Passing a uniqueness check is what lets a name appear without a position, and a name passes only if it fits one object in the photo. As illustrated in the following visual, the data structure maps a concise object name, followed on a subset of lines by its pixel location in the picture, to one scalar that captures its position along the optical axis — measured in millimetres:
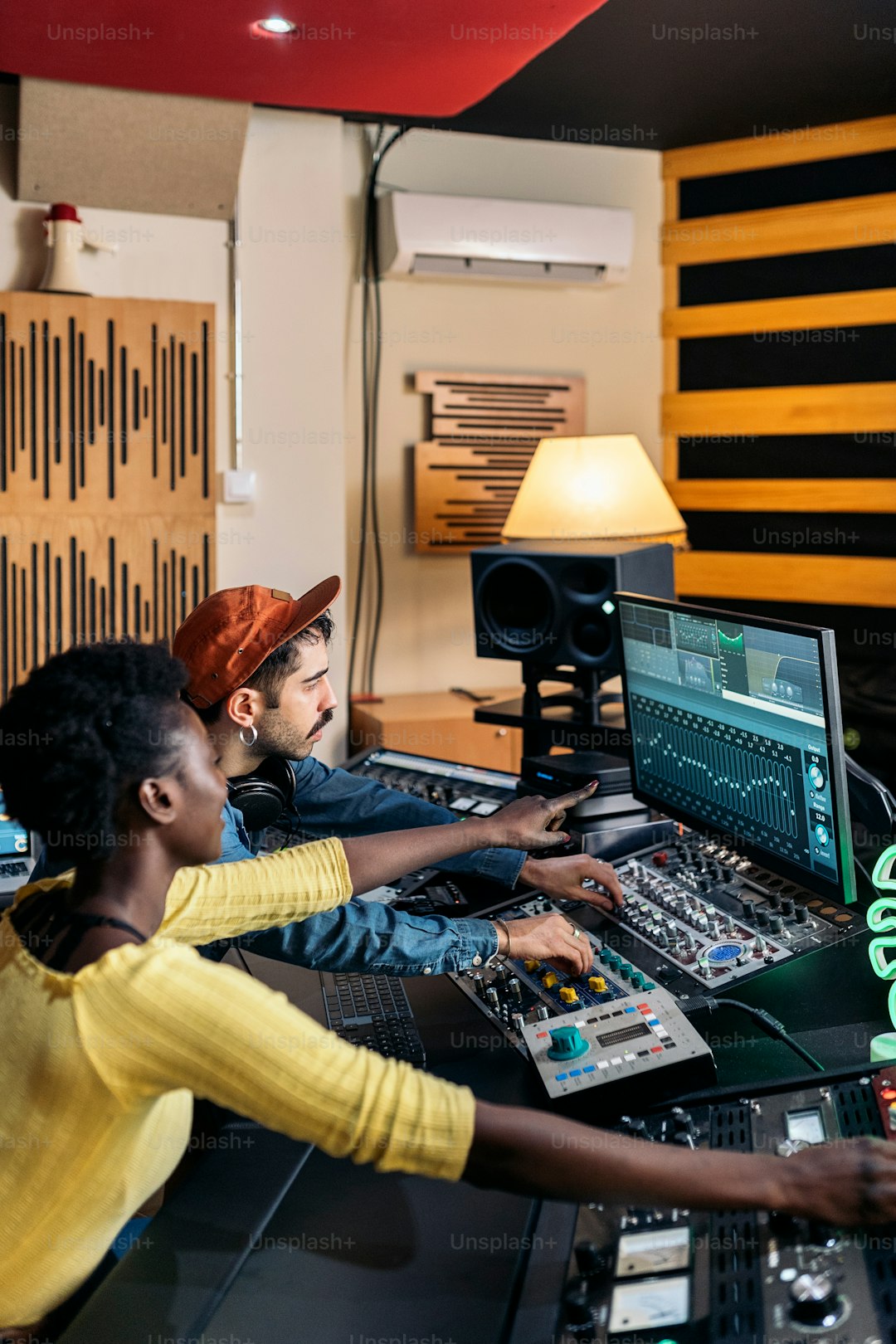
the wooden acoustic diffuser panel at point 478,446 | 4359
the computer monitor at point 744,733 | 1535
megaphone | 3432
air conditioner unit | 4121
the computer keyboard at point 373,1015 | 1540
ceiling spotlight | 2828
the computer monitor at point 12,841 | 2410
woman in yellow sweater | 943
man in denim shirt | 1855
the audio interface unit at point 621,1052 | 1286
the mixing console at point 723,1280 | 908
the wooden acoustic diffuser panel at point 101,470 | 3434
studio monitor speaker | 2516
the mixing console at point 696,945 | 1528
